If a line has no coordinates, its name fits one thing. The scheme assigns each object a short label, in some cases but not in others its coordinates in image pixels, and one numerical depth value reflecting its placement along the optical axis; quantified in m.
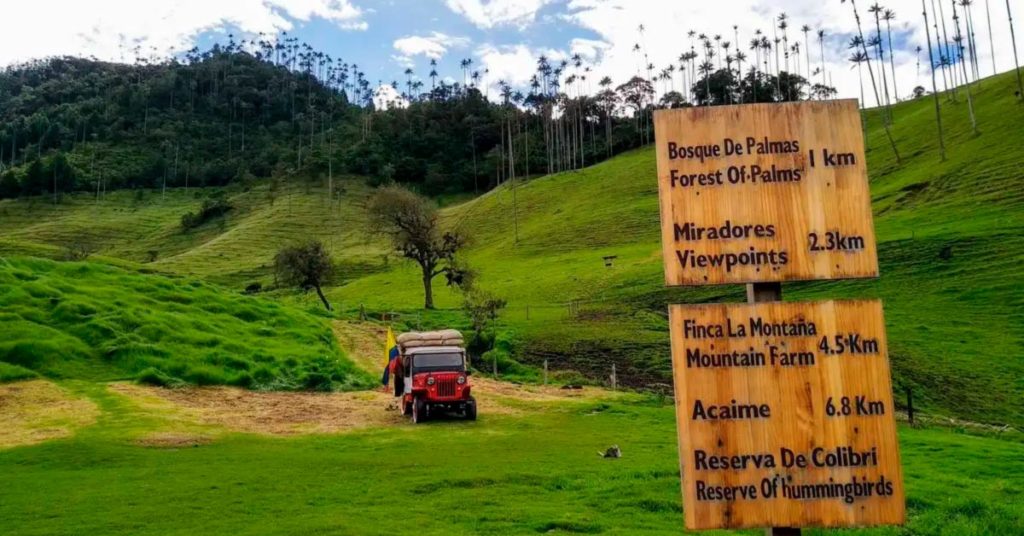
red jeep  27.33
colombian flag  33.62
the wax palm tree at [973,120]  84.42
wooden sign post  6.12
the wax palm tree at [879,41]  117.47
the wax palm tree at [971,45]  118.18
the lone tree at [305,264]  69.31
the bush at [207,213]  138.46
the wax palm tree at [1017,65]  88.77
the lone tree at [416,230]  68.56
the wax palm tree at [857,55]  113.75
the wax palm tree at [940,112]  80.47
